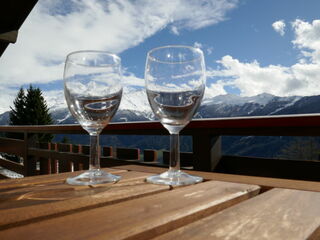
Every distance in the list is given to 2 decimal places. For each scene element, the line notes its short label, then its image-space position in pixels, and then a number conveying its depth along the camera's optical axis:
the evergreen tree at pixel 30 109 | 24.78
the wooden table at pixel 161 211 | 0.23
